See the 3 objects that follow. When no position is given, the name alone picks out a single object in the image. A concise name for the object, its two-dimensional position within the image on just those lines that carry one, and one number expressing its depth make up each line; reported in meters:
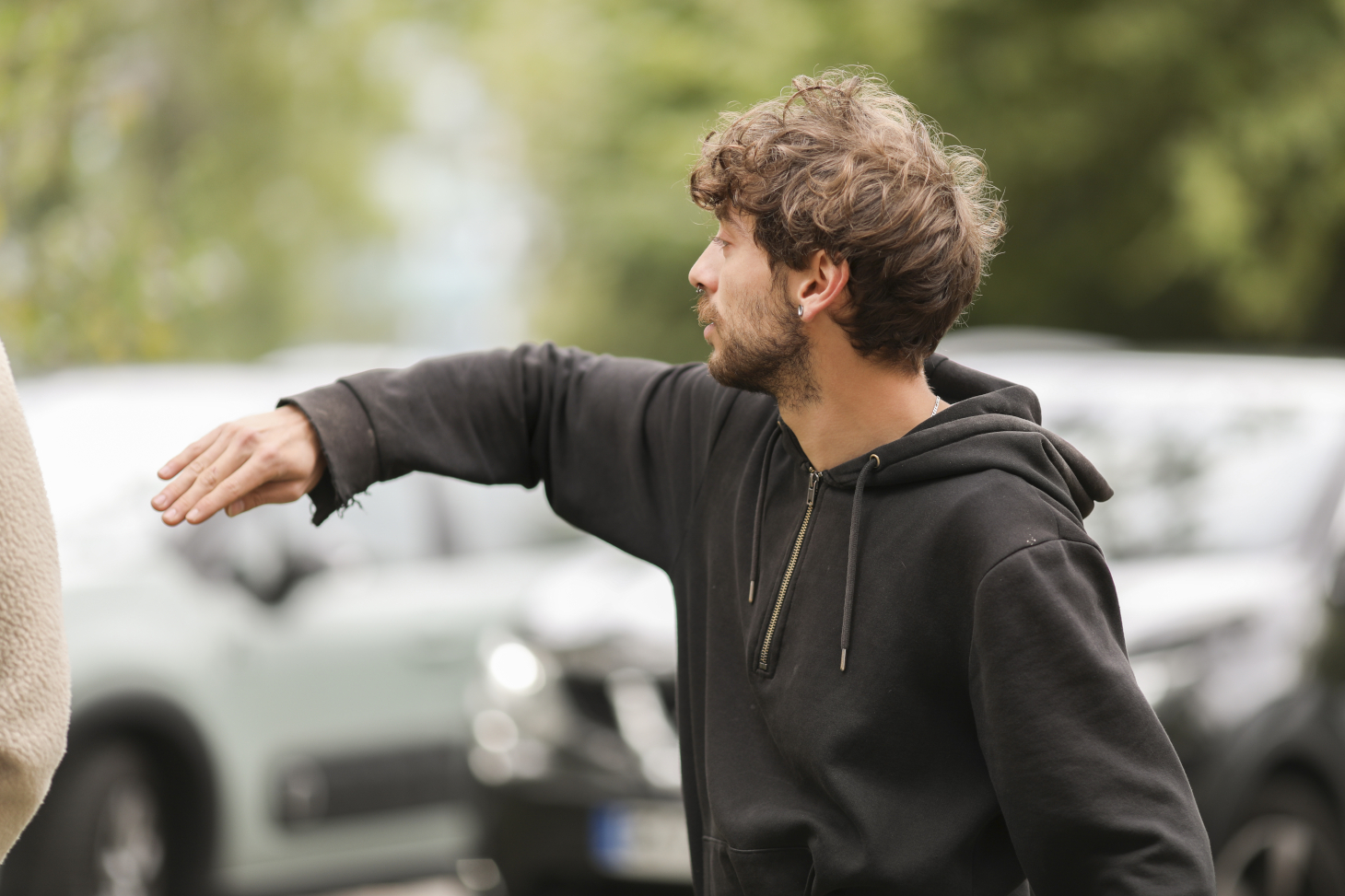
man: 4.00
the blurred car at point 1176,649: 8.87
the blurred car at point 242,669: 10.84
